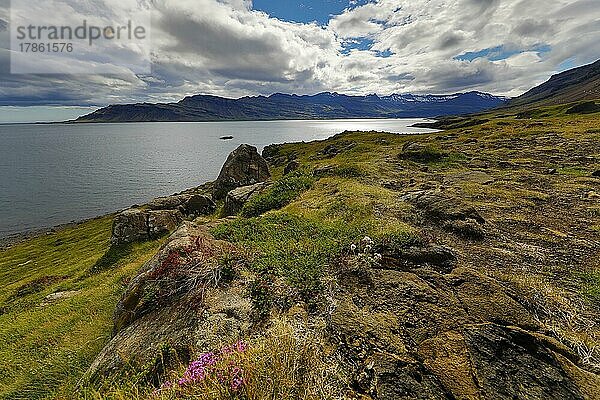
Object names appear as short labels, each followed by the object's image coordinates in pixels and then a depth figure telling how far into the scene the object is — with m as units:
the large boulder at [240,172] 43.53
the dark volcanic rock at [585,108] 106.69
